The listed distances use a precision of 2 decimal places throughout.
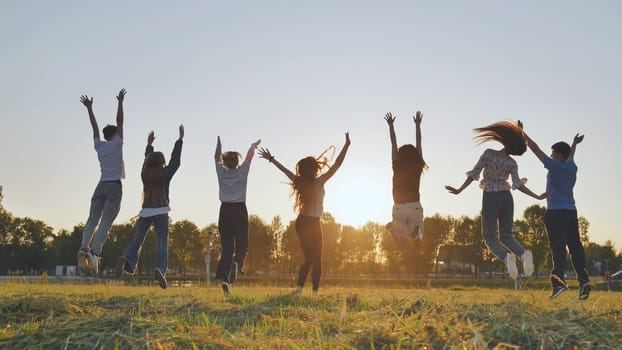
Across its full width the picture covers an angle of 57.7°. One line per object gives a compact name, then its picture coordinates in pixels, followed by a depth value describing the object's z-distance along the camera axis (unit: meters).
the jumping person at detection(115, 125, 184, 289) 10.41
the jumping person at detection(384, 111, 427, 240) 9.64
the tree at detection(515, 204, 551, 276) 77.25
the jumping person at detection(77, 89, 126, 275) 10.46
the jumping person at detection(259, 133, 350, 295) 10.23
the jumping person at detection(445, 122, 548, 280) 9.64
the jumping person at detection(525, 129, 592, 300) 9.59
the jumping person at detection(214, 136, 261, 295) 10.65
